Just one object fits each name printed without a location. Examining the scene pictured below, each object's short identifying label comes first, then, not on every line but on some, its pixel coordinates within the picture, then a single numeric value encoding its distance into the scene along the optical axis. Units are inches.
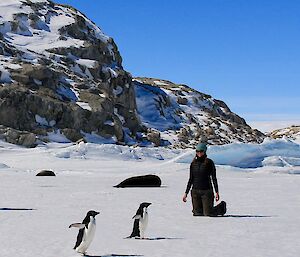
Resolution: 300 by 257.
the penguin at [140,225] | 415.5
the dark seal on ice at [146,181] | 969.2
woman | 569.9
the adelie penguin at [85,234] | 344.8
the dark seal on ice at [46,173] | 1190.3
